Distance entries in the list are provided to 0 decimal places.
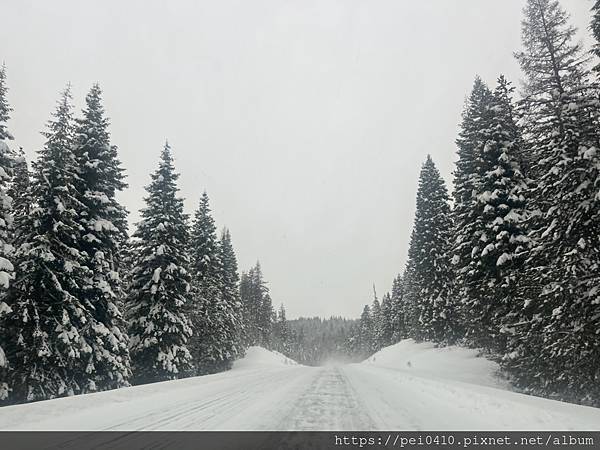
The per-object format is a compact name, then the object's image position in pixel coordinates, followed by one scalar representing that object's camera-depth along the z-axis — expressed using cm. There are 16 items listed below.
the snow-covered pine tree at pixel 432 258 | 3547
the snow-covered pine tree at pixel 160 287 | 2353
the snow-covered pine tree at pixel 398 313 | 6334
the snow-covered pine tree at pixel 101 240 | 1886
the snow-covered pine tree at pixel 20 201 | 1767
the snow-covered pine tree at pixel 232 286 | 4603
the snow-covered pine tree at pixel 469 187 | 2095
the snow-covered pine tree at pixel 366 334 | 9822
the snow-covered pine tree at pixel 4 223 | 1424
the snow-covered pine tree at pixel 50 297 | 1614
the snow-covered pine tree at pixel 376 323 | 8718
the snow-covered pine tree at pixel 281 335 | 9931
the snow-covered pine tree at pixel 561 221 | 1336
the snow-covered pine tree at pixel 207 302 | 3469
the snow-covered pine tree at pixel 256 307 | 7056
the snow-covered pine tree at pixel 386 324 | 7569
